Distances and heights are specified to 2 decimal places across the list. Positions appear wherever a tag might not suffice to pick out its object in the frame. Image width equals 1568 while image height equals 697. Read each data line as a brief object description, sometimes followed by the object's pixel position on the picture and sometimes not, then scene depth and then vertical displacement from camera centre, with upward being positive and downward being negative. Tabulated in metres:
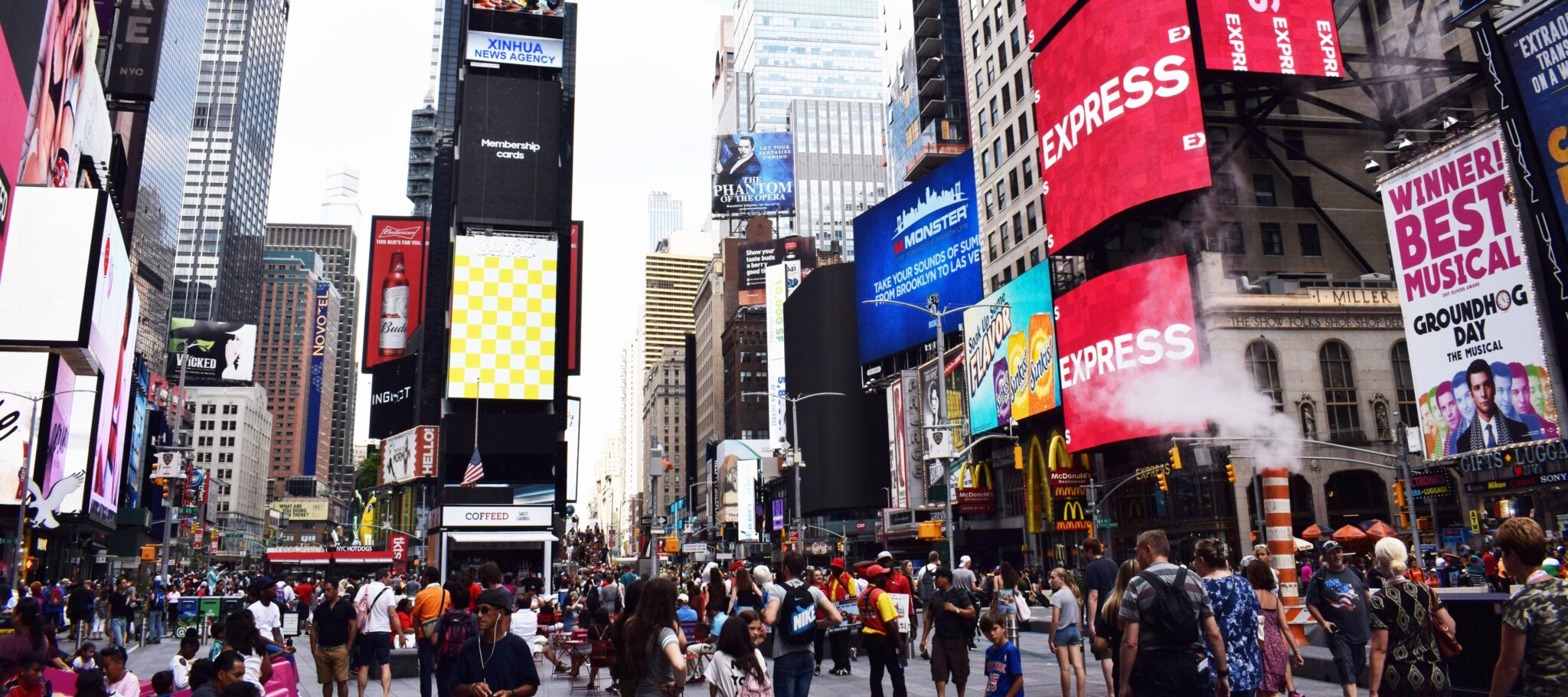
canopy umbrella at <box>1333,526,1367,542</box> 33.00 +0.04
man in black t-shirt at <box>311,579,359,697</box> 13.69 -0.92
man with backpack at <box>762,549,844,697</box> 10.45 -0.80
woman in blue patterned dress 8.48 -0.62
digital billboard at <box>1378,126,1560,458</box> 32.12 +7.18
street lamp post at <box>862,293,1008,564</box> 32.81 +6.29
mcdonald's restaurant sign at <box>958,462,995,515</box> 58.81 +2.90
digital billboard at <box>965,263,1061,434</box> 54.22 +10.11
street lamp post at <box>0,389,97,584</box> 29.52 +2.92
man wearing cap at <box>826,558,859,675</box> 18.19 -0.82
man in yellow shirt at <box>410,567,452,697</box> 14.05 -0.67
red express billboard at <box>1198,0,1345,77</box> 46.41 +21.62
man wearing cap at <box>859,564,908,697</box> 12.38 -0.97
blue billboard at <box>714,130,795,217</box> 132.50 +46.50
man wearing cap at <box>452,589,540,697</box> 7.61 -0.76
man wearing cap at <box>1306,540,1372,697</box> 11.30 -0.80
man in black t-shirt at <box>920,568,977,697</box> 12.27 -0.98
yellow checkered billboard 70.50 +15.78
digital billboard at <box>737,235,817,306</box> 132.88 +36.87
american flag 61.53 +4.96
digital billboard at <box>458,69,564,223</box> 74.06 +28.13
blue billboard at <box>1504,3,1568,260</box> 27.28 +11.25
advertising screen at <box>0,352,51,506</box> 30.72 +4.77
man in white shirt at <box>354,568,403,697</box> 14.44 -0.86
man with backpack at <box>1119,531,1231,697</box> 7.62 -0.65
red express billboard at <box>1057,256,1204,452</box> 44.84 +8.49
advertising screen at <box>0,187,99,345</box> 20.06 +5.79
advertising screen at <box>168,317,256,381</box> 91.94 +18.82
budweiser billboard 90.25 +22.90
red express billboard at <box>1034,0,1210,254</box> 45.22 +18.59
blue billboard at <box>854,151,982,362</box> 69.88 +20.25
